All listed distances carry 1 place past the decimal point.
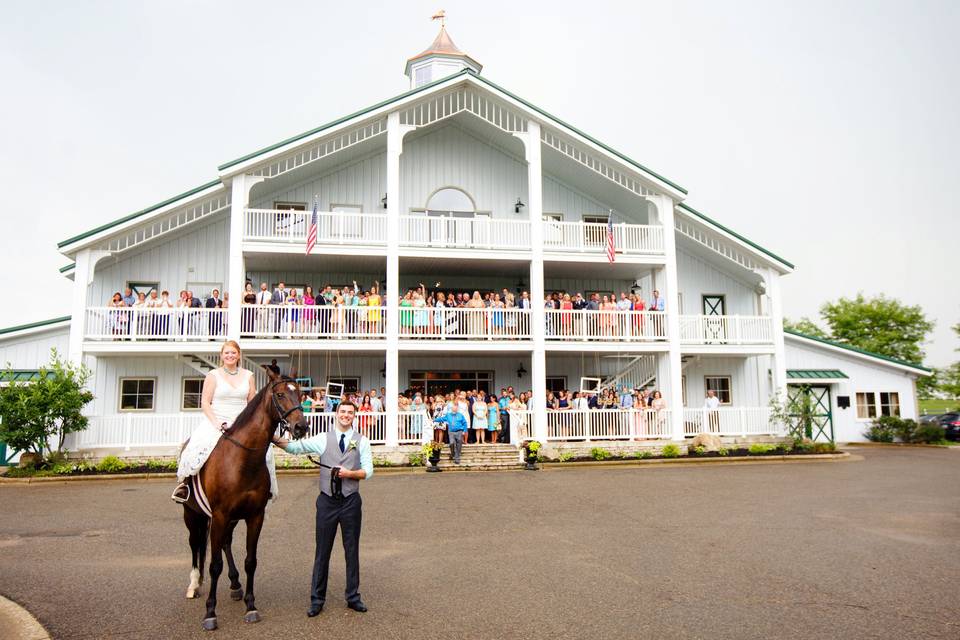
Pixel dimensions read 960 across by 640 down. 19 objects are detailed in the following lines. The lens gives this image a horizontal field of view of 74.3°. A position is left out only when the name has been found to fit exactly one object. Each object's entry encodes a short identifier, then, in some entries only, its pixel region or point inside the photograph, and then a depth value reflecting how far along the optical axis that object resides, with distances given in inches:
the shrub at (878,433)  1082.1
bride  244.5
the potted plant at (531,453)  713.0
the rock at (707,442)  816.9
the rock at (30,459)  689.6
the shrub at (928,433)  1057.5
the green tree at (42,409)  673.0
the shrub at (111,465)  688.4
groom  233.6
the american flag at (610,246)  830.5
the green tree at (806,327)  2372.0
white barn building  777.6
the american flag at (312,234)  770.2
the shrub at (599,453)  769.1
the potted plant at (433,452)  699.4
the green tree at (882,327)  2003.0
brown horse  232.2
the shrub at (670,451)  789.9
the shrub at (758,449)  813.2
